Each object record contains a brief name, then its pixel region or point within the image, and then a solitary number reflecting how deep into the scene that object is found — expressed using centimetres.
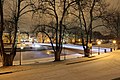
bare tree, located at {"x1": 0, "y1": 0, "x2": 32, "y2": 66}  2020
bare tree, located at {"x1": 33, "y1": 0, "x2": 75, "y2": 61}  2507
